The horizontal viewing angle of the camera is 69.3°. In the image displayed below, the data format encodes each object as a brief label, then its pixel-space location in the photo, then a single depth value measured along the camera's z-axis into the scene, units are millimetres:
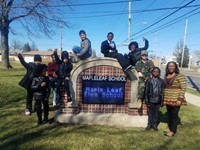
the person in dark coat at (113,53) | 3816
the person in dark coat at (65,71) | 3827
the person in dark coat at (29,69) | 3723
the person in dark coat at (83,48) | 4032
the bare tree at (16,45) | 85772
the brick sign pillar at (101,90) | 3895
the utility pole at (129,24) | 17674
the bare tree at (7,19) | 11423
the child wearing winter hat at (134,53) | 4012
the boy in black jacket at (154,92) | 3438
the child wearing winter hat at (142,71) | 3776
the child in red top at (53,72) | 4239
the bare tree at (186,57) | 45588
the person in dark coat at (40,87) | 3591
